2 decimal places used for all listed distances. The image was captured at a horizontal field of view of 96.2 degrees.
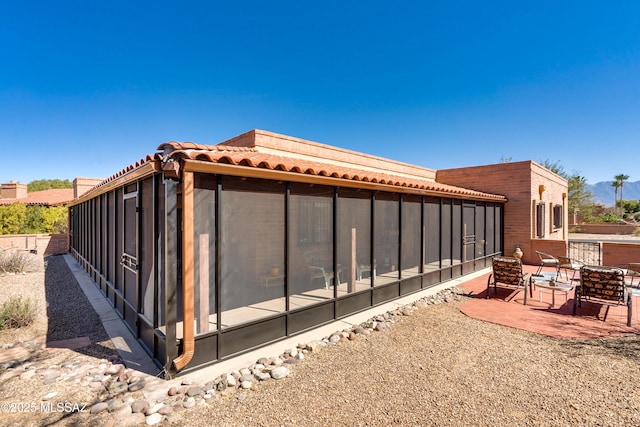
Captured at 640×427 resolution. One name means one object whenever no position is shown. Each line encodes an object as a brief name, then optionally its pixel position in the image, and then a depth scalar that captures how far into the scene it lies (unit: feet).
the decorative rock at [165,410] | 9.68
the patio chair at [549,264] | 30.18
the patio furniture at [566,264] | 29.35
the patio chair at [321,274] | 20.45
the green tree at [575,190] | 101.71
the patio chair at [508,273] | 23.80
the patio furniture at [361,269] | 22.31
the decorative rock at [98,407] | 9.70
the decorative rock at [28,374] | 11.81
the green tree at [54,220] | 62.80
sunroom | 12.50
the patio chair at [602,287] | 19.19
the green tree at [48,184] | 162.91
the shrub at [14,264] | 33.94
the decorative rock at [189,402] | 10.09
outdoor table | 21.94
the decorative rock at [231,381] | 11.41
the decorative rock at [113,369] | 12.24
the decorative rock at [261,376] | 11.89
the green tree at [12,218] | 58.18
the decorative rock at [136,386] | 11.01
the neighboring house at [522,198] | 40.24
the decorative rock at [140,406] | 9.71
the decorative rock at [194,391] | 10.74
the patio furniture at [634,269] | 27.20
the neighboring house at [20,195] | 92.45
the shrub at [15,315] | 17.47
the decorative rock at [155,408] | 9.62
